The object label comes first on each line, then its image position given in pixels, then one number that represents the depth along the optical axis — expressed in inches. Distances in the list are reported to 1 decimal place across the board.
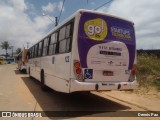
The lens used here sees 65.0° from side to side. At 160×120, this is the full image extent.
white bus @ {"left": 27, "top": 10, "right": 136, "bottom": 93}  154.5
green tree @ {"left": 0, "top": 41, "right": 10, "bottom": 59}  2702.4
